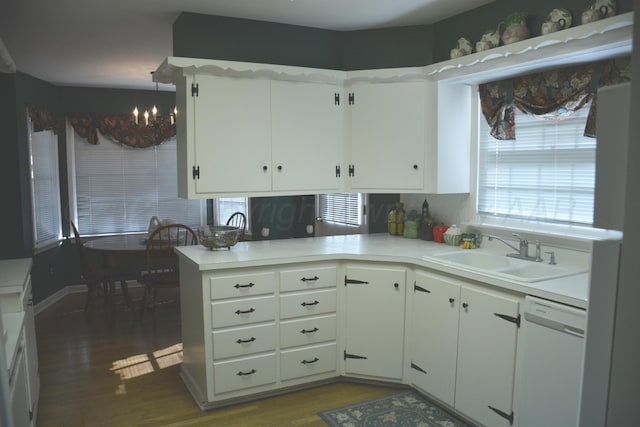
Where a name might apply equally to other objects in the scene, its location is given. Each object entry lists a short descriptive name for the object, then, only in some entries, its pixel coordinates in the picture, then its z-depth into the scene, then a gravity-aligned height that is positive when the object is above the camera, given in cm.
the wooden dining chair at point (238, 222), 558 -63
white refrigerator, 90 -14
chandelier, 473 +54
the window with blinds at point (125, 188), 615 -26
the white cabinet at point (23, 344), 238 -90
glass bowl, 325 -45
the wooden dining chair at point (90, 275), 488 -106
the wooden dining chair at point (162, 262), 455 -91
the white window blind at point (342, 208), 437 -35
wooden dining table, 469 -83
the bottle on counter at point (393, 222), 396 -40
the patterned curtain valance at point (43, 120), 509 +50
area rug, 280 -140
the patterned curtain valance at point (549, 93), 257 +46
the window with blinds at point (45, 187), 526 -23
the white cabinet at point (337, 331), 270 -96
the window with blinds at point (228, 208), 591 -49
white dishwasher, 211 -84
